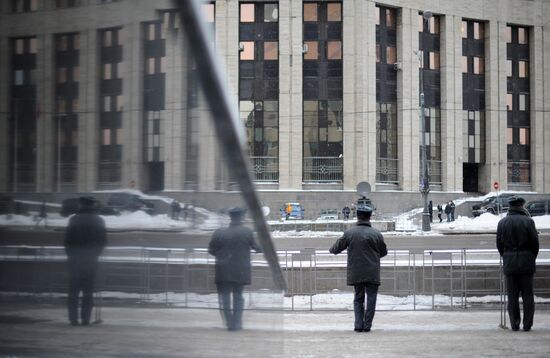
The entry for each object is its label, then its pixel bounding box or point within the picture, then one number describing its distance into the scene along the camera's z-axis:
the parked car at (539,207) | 46.16
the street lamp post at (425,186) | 39.56
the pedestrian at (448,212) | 47.55
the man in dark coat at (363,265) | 8.96
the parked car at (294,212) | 49.00
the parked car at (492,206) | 48.94
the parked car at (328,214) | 46.88
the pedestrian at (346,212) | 47.06
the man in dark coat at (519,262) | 8.95
